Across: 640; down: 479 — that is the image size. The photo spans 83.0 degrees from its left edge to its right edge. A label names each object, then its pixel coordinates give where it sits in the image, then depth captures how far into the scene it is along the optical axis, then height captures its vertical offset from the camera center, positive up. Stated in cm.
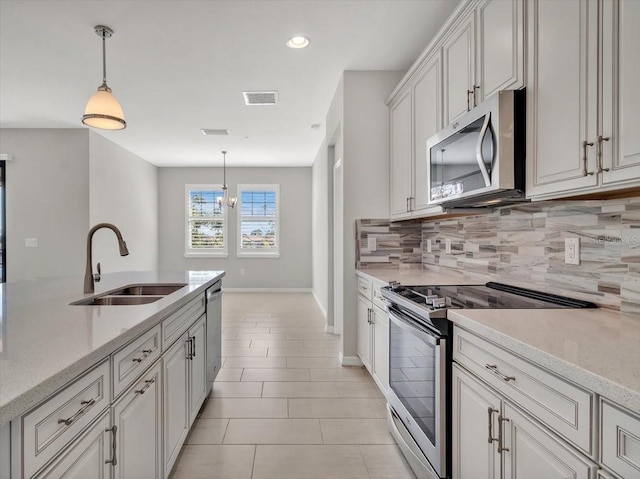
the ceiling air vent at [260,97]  397 +159
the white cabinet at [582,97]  110 +49
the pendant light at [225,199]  695 +76
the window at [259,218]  805 +44
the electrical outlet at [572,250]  164 -6
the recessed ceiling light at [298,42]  287 +158
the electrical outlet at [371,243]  341 -5
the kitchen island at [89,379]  80 -42
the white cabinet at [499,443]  94 -63
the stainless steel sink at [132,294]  197 -34
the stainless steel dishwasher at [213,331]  259 -71
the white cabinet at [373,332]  249 -74
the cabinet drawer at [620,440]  75 -44
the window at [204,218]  806 +44
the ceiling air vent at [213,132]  533 +158
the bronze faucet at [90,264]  197 -14
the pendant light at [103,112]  242 +85
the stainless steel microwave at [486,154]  157 +41
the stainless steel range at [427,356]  154 -57
